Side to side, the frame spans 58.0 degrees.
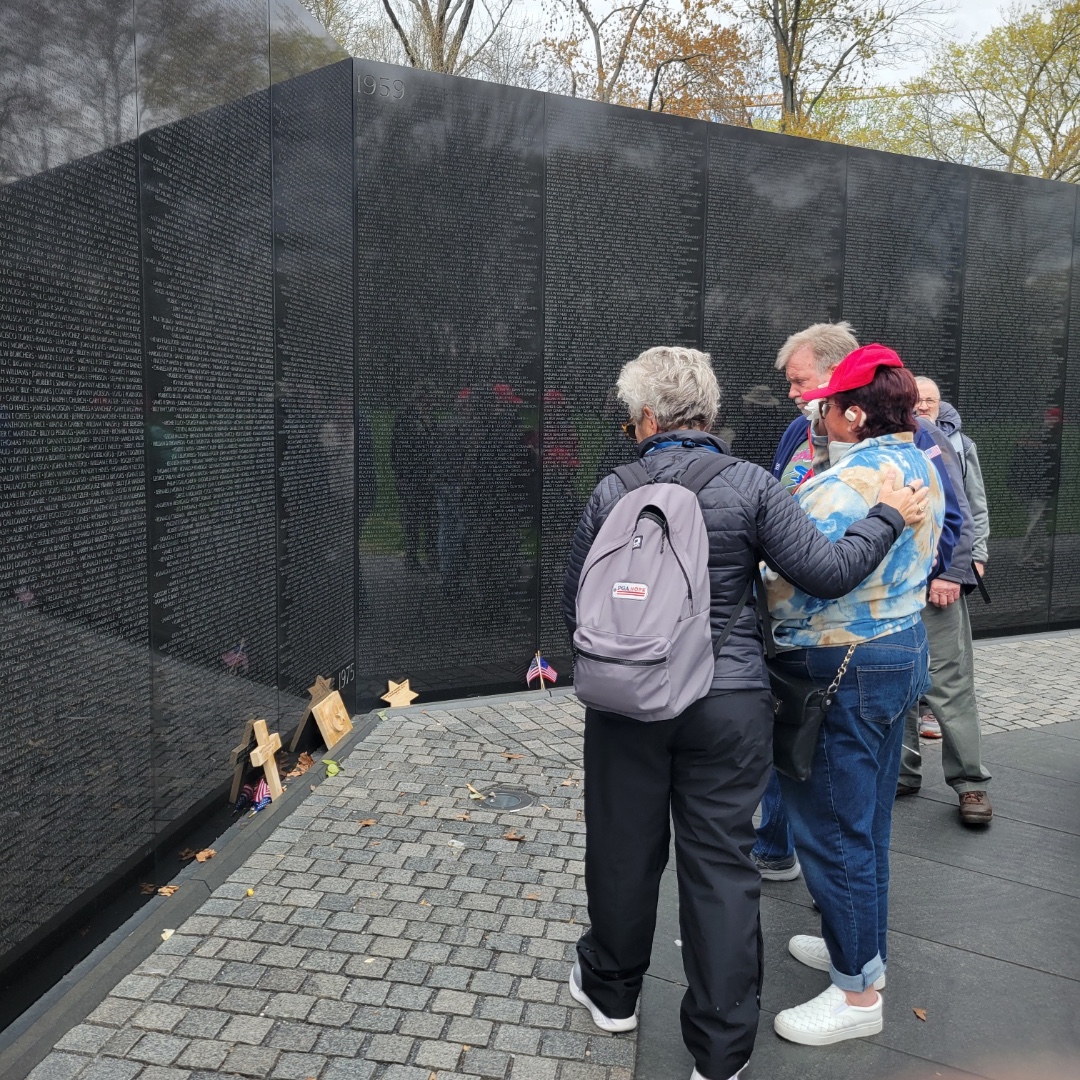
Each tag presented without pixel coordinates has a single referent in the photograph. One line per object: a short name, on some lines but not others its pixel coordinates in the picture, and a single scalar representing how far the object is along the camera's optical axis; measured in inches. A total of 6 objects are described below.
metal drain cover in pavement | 184.2
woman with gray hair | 99.9
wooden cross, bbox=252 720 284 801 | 184.7
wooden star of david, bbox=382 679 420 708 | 245.1
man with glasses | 177.8
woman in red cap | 108.0
